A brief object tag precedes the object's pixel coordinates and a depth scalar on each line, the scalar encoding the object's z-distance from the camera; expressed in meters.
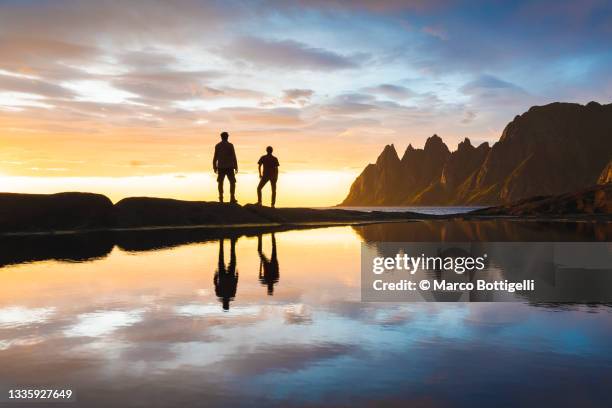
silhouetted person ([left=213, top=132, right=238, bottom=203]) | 27.03
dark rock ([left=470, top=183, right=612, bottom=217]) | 43.09
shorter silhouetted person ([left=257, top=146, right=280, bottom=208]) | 29.11
